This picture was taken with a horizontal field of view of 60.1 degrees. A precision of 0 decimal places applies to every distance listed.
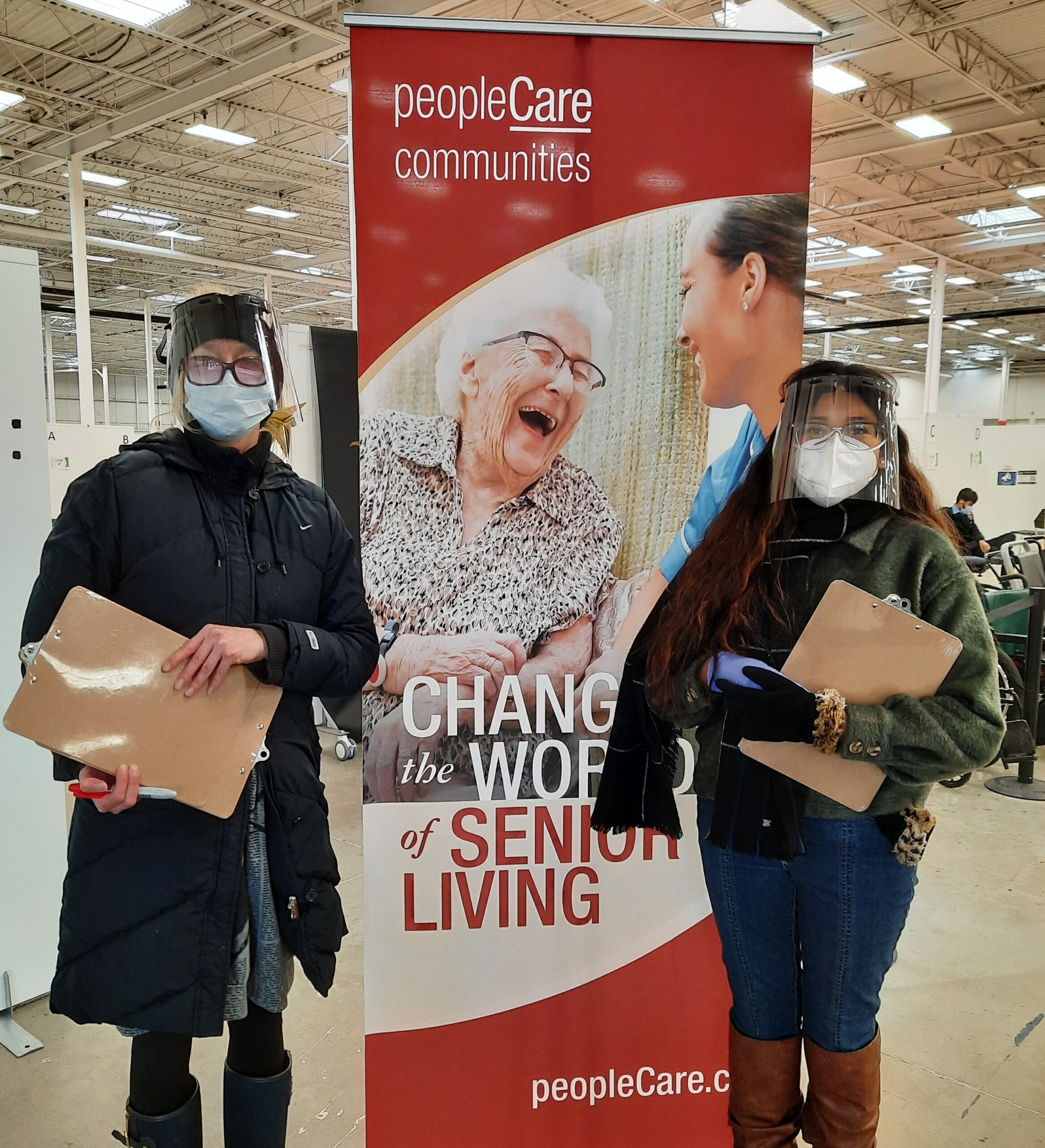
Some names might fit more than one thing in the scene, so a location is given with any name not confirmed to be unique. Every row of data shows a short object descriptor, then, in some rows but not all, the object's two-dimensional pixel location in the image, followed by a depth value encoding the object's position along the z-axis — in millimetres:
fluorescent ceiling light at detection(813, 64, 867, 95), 7566
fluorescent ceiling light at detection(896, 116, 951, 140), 8695
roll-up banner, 1675
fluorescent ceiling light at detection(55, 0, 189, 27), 6391
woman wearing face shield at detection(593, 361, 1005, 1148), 1286
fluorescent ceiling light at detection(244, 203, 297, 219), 12172
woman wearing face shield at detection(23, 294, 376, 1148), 1392
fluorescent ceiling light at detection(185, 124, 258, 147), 9273
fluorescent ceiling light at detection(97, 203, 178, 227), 12367
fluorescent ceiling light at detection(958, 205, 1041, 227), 11844
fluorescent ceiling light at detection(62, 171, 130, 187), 10820
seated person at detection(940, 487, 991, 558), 5961
